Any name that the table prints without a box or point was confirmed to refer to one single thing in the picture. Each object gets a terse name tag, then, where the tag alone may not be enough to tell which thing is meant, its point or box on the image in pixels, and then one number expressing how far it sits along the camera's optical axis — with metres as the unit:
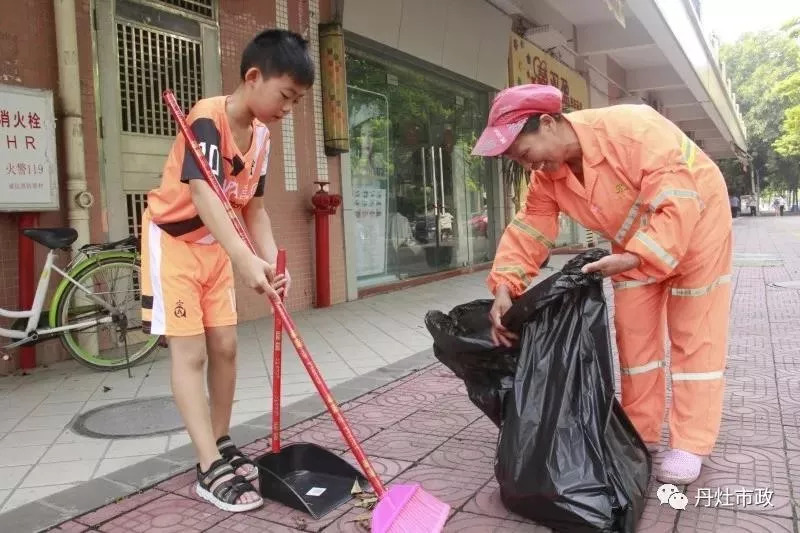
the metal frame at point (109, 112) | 4.83
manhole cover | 3.21
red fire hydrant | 6.66
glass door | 7.93
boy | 2.23
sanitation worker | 2.20
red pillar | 4.25
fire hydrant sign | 4.10
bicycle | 4.11
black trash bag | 1.99
